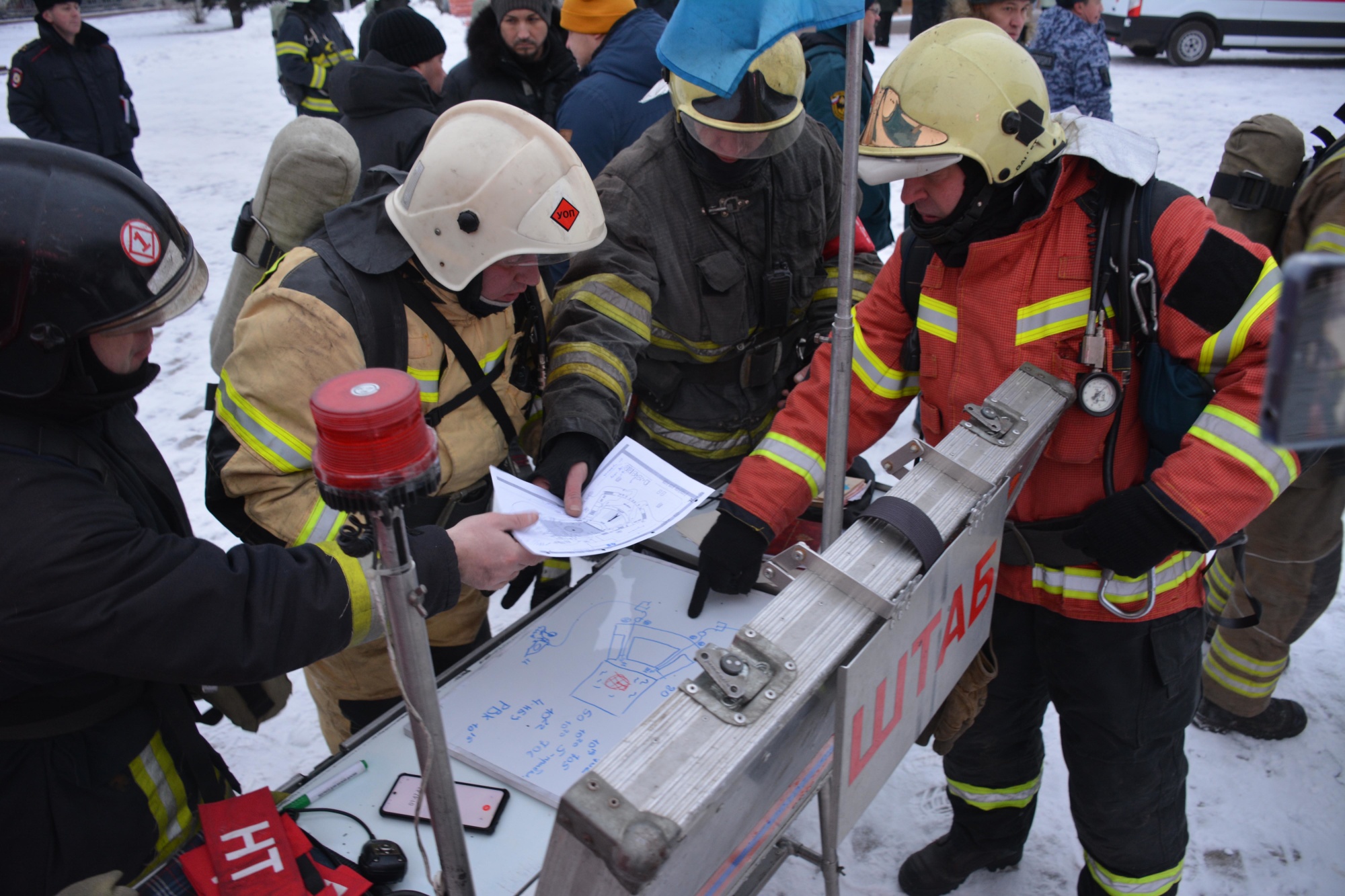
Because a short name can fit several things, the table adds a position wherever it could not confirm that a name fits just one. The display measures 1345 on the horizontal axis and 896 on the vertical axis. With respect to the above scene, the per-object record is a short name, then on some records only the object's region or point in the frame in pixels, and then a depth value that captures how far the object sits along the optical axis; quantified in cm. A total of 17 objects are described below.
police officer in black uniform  650
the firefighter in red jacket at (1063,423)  169
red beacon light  97
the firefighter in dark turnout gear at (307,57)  656
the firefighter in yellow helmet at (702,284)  237
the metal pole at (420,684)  106
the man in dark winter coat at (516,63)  478
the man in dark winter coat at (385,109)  414
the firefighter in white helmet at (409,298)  182
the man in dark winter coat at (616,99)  388
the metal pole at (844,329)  160
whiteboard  181
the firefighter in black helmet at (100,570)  128
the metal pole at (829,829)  139
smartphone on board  168
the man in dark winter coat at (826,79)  412
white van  1141
